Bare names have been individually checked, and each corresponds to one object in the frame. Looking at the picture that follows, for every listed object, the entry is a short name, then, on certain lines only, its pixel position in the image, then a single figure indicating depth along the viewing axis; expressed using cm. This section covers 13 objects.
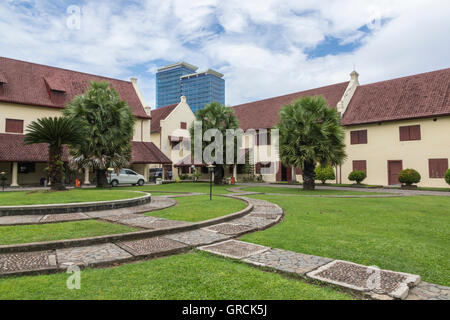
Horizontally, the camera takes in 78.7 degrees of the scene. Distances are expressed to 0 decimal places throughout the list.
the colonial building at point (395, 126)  2234
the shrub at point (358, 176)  2473
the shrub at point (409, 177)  2158
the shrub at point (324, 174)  2684
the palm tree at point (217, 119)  2458
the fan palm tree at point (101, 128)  2083
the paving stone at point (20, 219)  722
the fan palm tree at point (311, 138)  1916
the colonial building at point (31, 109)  2303
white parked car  2489
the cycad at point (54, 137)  1270
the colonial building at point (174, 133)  3666
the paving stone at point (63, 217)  761
